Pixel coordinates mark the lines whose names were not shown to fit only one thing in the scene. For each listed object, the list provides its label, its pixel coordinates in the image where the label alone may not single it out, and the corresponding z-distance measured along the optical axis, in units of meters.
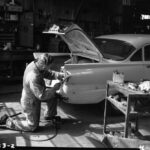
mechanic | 4.77
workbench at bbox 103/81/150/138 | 3.95
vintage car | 5.30
